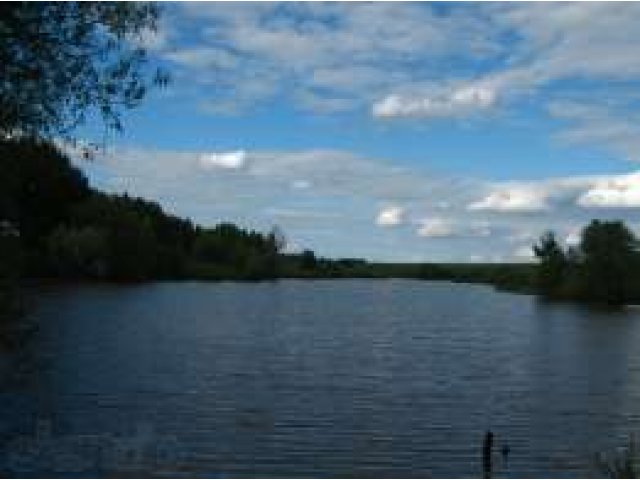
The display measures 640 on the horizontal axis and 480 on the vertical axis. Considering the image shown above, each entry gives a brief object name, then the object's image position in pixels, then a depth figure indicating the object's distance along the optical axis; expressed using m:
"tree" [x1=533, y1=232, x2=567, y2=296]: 173.50
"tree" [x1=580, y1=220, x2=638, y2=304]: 161.75
